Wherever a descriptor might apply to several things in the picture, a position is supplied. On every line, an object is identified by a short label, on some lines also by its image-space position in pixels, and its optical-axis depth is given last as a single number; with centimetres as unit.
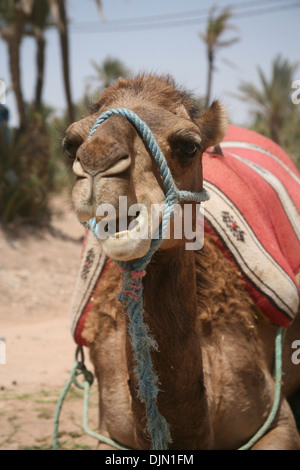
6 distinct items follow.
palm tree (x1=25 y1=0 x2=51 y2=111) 1752
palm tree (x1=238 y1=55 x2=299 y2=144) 1933
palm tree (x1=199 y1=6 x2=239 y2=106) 2452
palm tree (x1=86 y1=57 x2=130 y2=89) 3148
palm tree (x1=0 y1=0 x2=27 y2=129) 1288
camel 186
